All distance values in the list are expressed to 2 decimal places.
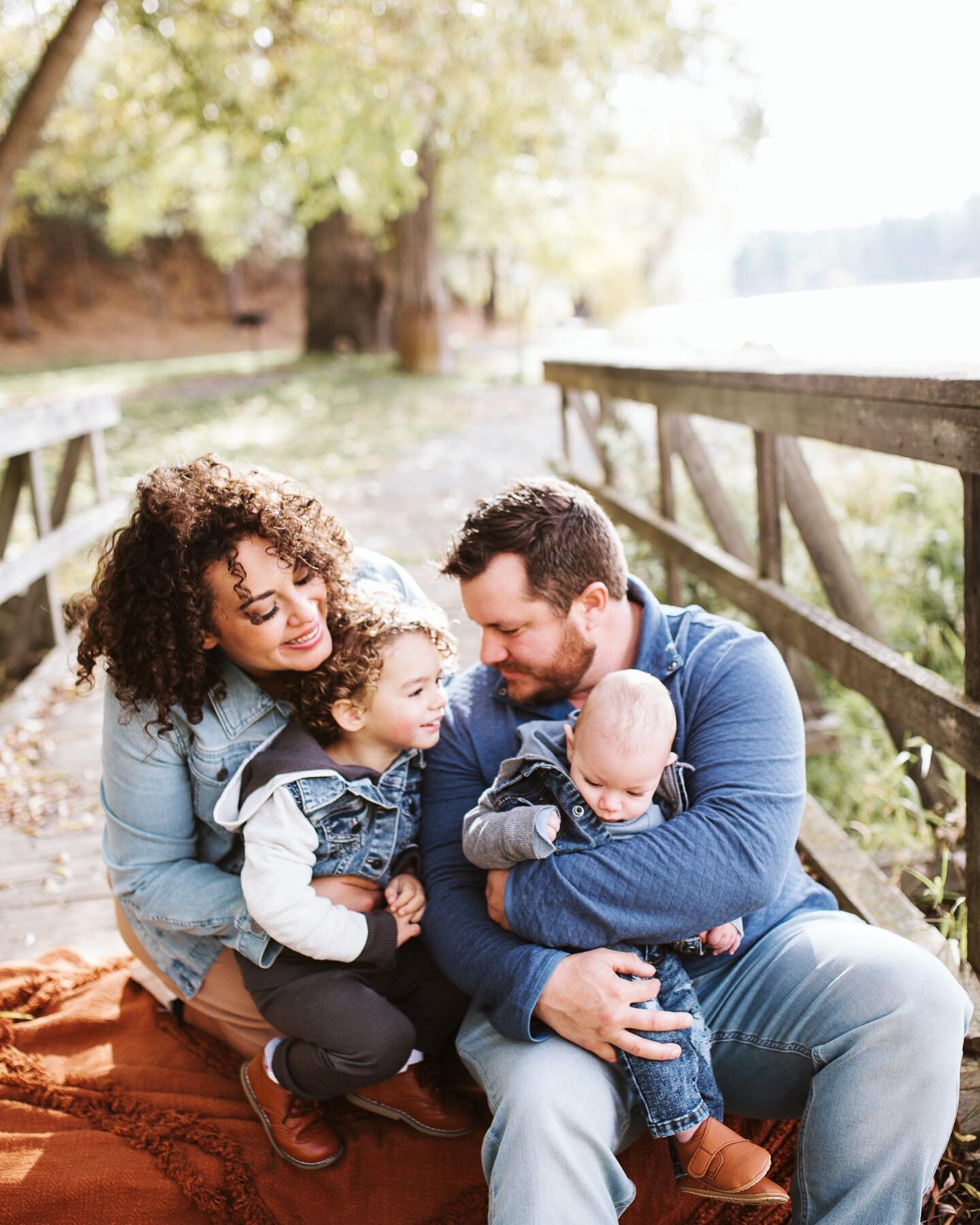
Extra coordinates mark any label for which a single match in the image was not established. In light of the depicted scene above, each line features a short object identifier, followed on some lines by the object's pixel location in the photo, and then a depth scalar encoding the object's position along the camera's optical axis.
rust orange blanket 2.07
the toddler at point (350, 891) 2.10
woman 2.19
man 1.72
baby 1.80
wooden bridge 2.33
